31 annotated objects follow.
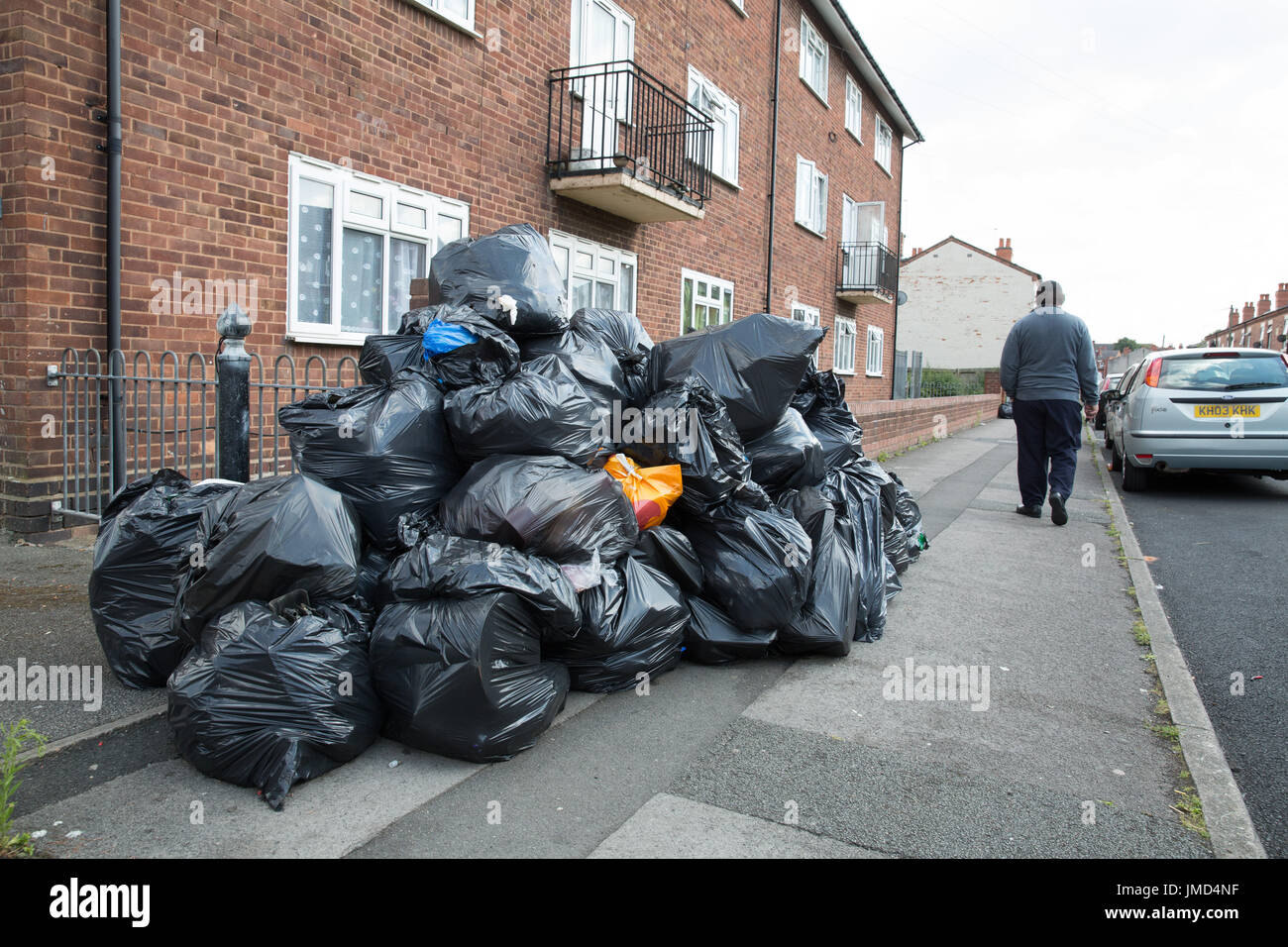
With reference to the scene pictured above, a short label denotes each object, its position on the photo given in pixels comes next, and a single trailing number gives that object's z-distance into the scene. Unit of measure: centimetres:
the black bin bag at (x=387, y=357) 376
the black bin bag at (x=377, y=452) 321
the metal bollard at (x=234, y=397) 361
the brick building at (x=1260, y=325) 5562
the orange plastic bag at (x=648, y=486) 359
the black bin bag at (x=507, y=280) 380
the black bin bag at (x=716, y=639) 369
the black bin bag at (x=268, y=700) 249
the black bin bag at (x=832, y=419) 504
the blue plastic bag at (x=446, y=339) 349
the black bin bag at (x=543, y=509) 299
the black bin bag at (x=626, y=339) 421
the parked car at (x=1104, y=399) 1451
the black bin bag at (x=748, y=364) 421
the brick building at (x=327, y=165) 500
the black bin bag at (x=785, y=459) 434
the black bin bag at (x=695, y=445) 368
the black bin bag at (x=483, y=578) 271
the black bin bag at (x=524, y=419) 324
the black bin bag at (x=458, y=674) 263
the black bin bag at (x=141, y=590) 311
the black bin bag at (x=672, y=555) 360
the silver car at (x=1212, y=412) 838
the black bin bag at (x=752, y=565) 364
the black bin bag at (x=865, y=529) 429
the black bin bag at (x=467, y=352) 348
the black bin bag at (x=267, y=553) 265
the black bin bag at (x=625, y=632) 318
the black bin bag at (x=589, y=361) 374
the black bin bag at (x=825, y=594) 381
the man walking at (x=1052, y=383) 702
